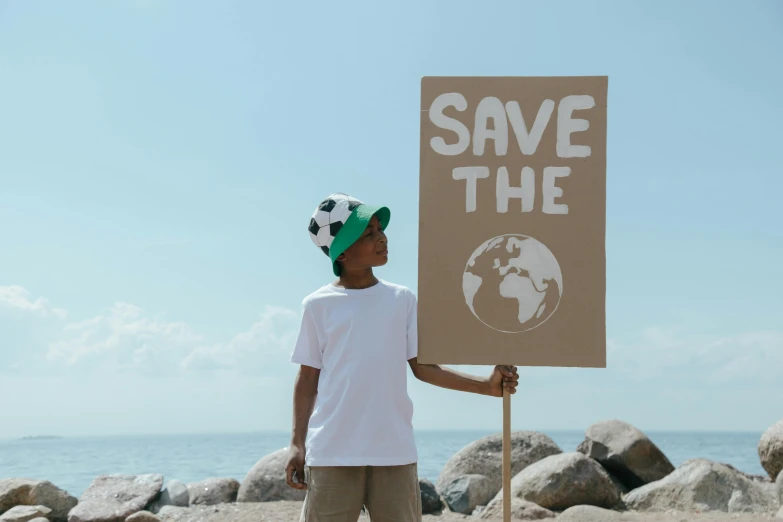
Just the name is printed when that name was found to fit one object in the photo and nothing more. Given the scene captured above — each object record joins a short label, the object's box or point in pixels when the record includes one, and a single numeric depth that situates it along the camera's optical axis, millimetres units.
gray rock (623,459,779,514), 6598
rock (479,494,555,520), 6305
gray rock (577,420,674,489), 7391
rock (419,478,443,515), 6996
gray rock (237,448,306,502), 7309
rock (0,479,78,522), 7418
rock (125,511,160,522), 6613
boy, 3029
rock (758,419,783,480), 7266
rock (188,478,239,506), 7695
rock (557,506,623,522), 5945
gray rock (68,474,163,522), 7004
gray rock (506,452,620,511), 6754
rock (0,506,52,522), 7000
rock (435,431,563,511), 7840
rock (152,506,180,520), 7047
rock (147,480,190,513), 7562
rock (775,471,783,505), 6707
